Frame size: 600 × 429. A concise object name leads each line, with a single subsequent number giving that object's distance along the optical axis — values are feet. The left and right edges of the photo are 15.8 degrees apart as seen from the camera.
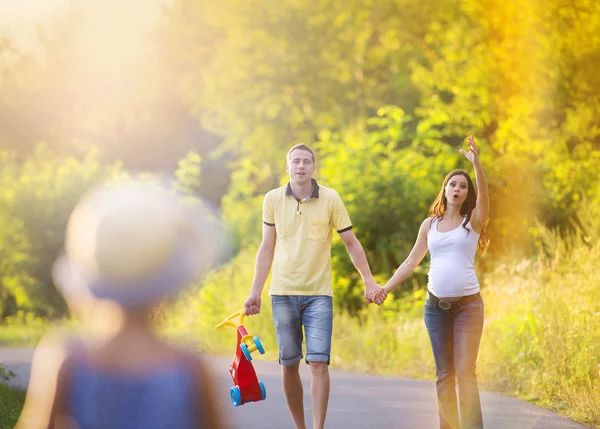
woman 41.95
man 44.80
